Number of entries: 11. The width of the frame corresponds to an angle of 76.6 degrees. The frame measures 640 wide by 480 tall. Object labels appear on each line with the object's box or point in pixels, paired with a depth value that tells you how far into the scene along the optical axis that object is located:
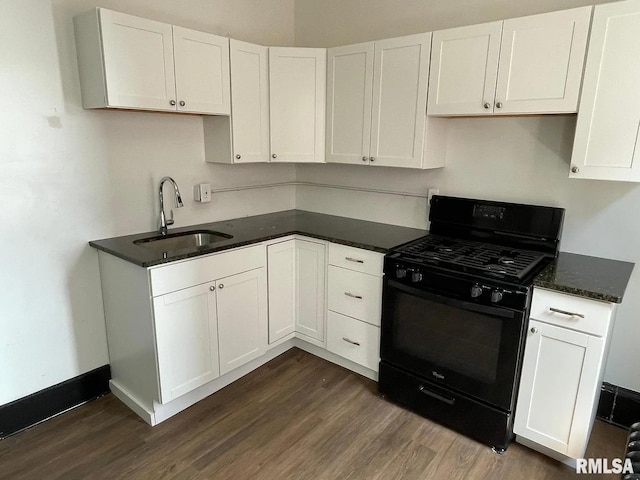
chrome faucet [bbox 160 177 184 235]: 2.52
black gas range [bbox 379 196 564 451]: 1.95
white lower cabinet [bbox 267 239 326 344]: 2.72
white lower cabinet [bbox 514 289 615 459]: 1.77
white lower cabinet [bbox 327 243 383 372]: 2.48
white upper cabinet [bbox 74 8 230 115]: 2.02
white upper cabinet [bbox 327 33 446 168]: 2.43
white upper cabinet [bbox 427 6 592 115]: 1.91
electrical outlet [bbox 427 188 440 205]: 2.74
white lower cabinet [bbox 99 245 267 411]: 2.11
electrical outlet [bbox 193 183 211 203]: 2.80
